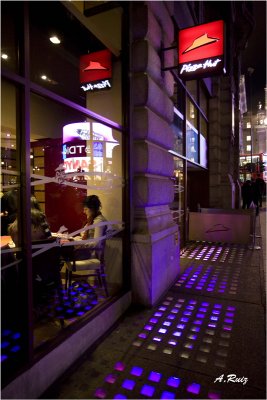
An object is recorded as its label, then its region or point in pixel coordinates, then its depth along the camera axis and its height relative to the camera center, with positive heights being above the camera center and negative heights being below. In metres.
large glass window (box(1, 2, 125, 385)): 2.50 +0.12
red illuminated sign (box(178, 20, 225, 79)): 4.80 +2.57
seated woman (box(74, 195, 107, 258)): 4.08 -0.37
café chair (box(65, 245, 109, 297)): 4.14 -1.03
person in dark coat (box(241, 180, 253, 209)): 17.02 +0.13
